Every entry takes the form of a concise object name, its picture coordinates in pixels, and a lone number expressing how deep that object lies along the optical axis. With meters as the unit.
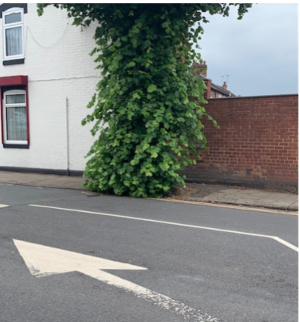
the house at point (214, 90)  10.29
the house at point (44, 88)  13.24
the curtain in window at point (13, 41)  14.55
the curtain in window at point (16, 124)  14.85
